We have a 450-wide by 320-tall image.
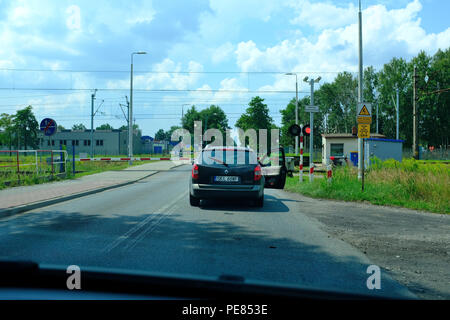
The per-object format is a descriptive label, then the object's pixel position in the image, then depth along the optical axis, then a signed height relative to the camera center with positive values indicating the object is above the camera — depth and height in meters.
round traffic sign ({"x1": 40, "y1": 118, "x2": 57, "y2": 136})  17.39 +1.15
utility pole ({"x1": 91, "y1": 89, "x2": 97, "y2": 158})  49.31 +6.05
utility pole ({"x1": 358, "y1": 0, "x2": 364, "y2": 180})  15.25 +2.96
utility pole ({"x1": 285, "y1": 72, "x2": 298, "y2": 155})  38.53 +6.18
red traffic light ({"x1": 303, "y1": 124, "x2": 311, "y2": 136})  15.99 +0.82
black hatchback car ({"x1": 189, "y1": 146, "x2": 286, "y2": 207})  9.49 -0.67
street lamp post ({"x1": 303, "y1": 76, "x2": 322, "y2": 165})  17.12 +2.97
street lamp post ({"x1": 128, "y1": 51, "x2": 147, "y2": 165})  32.12 +3.09
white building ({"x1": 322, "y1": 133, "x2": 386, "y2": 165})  35.41 +0.42
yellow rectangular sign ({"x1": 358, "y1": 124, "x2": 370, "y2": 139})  12.34 +0.62
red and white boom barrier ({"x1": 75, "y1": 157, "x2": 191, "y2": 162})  26.18 -0.52
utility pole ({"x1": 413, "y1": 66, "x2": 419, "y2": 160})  27.55 +1.91
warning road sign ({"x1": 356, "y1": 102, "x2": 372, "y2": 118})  12.34 +1.25
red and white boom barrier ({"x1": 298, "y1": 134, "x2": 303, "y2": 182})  16.05 -0.09
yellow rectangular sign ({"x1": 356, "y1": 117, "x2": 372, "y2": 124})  12.35 +0.94
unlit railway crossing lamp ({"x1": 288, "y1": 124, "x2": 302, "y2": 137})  15.61 +0.80
